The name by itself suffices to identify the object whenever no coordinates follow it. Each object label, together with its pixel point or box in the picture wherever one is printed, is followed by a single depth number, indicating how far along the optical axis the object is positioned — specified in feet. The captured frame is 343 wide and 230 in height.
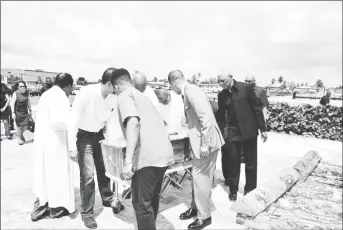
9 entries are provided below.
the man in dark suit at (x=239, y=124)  14.94
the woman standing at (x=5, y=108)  31.53
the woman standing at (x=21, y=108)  28.22
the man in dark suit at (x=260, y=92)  22.27
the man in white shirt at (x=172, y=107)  18.83
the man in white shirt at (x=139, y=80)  13.72
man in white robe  12.57
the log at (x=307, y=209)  10.14
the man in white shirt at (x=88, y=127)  12.59
